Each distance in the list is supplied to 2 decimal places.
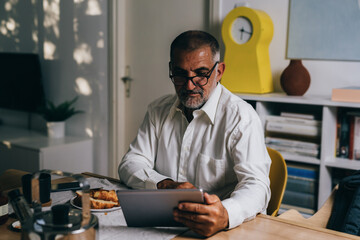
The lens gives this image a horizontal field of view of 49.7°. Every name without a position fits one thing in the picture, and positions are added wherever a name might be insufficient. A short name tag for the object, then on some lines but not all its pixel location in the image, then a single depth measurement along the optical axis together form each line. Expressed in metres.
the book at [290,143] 2.30
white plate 1.28
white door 3.11
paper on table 1.12
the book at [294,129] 2.28
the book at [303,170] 2.33
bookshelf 2.21
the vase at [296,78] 2.40
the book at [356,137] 2.25
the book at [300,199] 2.34
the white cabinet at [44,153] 3.23
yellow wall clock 2.47
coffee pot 0.85
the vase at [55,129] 3.57
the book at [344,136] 2.30
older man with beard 1.49
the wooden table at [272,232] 1.13
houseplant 3.54
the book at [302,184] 2.32
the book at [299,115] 2.32
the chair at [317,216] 1.59
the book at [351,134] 2.27
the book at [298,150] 2.30
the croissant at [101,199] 1.30
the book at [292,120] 2.29
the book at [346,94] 2.13
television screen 3.81
